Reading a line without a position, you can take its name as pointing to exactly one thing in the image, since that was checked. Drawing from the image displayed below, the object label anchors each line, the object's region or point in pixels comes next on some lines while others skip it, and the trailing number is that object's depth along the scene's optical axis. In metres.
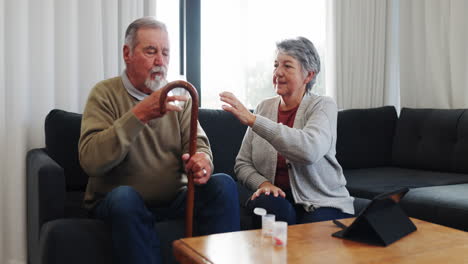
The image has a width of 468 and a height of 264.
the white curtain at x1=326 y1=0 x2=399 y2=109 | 3.47
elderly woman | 1.88
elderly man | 1.56
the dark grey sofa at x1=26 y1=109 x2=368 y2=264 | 1.62
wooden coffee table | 1.22
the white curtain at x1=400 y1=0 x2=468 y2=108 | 3.28
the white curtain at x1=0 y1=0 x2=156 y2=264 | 2.28
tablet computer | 1.37
